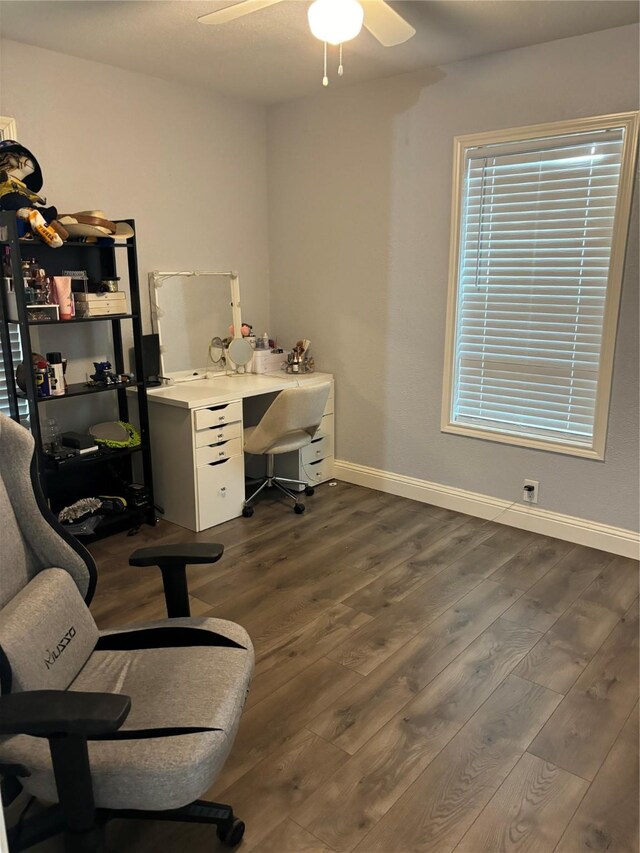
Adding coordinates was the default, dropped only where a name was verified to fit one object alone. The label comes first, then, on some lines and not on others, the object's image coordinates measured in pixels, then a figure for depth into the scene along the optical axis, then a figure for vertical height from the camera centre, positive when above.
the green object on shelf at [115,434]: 3.36 -0.80
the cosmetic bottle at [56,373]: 3.05 -0.43
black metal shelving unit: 2.90 -0.52
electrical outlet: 3.46 -1.13
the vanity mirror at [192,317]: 3.83 -0.21
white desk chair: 3.46 -0.78
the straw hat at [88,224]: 3.00 +0.29
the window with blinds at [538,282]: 3.04 +0.01
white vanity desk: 3.42 -0.91
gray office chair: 1.22 -0.96
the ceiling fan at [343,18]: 2.08 +0.93
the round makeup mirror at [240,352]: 4.06 -0.43
